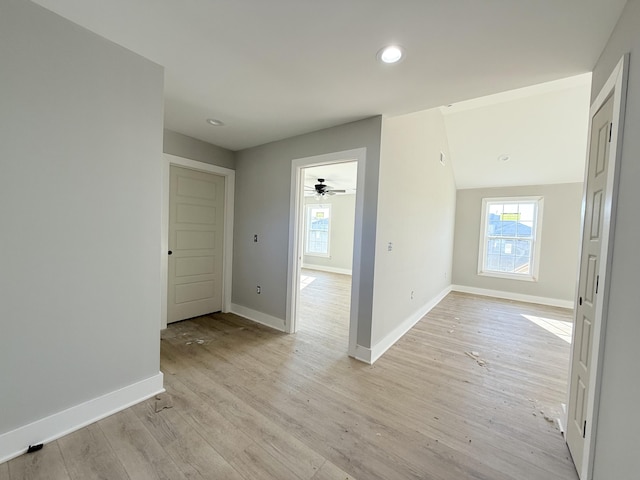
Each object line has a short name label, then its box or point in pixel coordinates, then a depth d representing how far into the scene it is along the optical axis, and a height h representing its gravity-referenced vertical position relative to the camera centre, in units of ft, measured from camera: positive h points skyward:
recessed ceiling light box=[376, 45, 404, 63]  5.27 +3.72
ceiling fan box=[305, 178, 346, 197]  19.25 +3.12
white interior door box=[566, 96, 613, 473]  4.55 -0.73
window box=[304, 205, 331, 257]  28.07 +0.01
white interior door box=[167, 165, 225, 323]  11.13 -0.84
